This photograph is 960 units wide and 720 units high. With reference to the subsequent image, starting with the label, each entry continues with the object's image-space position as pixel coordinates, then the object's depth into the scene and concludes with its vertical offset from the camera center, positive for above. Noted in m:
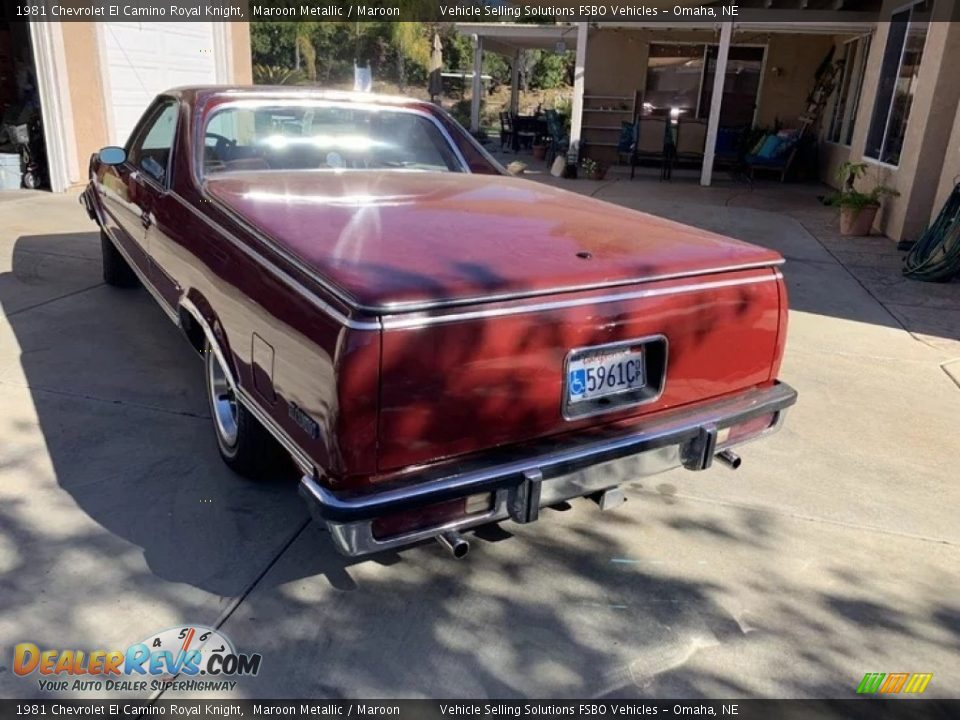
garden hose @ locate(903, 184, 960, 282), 7.40 -1.35
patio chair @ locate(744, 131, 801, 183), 14.09 -0.97
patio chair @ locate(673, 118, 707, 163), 16.09 -0.91
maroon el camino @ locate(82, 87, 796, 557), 2.17 -0.77
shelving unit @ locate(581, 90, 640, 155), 16.08 -0.55
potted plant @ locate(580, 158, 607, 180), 13.78 -1.35
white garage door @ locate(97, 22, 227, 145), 10.28 +0.11
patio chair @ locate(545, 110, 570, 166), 15.66 -0.97
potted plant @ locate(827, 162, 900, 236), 9.33 -1.21
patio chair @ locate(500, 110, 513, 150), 19.33 -1.07
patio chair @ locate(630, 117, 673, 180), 15.97 -0.92
